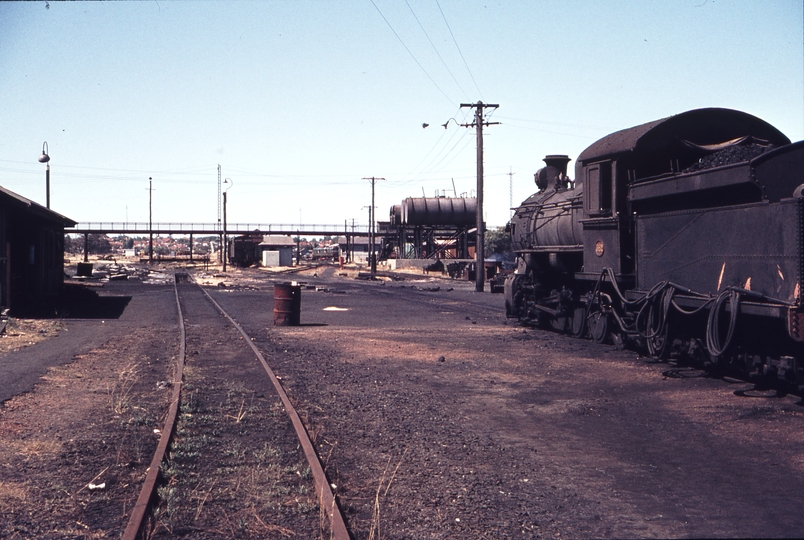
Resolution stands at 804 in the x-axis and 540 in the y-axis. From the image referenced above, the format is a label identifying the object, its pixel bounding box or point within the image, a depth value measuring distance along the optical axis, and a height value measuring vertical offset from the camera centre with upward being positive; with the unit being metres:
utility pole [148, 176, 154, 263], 91.41 +5.22
